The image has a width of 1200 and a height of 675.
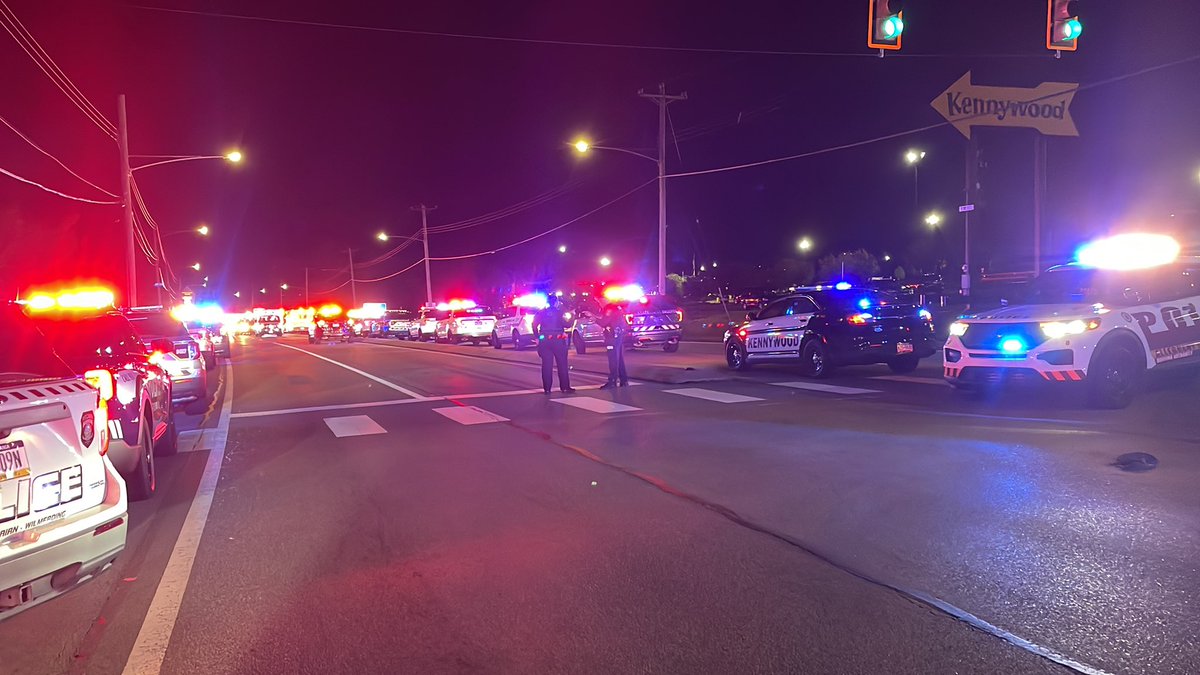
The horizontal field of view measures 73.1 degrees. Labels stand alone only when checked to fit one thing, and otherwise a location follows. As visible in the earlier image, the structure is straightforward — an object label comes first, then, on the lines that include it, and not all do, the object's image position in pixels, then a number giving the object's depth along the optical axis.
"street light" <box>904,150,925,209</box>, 36.48
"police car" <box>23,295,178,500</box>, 6.14
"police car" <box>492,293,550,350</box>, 31.48
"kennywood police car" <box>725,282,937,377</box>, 14.64
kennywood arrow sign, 19.14
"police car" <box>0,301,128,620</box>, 3.55
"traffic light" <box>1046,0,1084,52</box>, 10.76
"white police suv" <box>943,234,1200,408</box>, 9.52
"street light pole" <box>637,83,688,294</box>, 30.48
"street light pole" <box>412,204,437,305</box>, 59.25
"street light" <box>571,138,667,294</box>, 30.42
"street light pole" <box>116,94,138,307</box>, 24.30
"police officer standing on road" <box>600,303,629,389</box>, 14.49
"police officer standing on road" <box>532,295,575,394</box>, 13.95
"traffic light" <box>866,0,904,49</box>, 10.52
